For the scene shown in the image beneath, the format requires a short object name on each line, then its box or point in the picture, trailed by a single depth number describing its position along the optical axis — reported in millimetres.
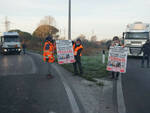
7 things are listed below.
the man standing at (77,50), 8070
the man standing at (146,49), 11891
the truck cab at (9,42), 21853
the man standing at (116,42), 7744
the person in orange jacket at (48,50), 7387
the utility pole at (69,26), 12992
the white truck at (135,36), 17438
